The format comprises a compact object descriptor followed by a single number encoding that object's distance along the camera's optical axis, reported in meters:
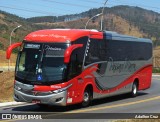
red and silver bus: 17.30
